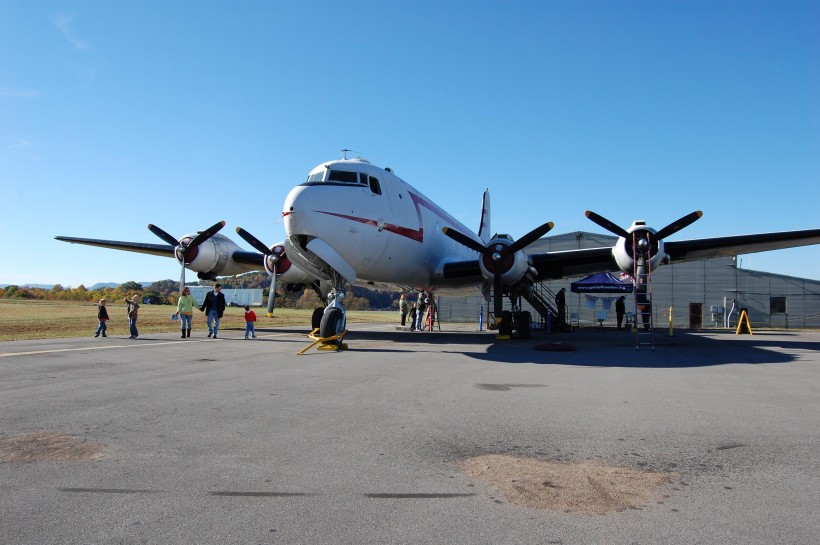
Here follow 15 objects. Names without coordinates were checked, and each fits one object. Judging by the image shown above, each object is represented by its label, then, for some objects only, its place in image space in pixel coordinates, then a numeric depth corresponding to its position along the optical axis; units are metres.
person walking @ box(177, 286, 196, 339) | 19.34
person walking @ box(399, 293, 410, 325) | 34.47
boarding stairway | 22.55
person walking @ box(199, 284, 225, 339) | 19.98
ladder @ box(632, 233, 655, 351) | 16.23
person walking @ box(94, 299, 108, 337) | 19.28
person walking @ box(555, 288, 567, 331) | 28.86
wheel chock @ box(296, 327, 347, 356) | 14.48
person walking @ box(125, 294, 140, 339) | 18.89
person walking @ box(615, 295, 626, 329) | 34.41
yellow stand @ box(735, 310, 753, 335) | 27.23
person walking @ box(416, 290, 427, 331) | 30.02
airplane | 15.04
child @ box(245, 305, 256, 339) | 19.23
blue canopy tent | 36.66
